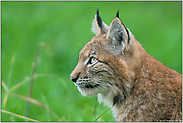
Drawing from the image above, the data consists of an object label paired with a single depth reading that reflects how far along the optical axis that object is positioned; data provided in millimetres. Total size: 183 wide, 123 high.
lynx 8164
